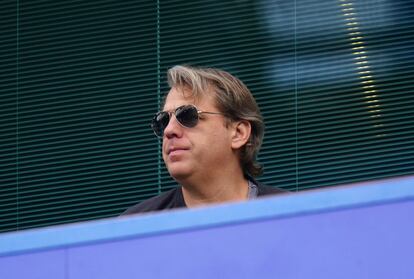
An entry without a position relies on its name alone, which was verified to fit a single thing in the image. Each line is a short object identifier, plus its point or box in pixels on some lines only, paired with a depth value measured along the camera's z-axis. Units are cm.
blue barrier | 623
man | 953
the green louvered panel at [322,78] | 1270
